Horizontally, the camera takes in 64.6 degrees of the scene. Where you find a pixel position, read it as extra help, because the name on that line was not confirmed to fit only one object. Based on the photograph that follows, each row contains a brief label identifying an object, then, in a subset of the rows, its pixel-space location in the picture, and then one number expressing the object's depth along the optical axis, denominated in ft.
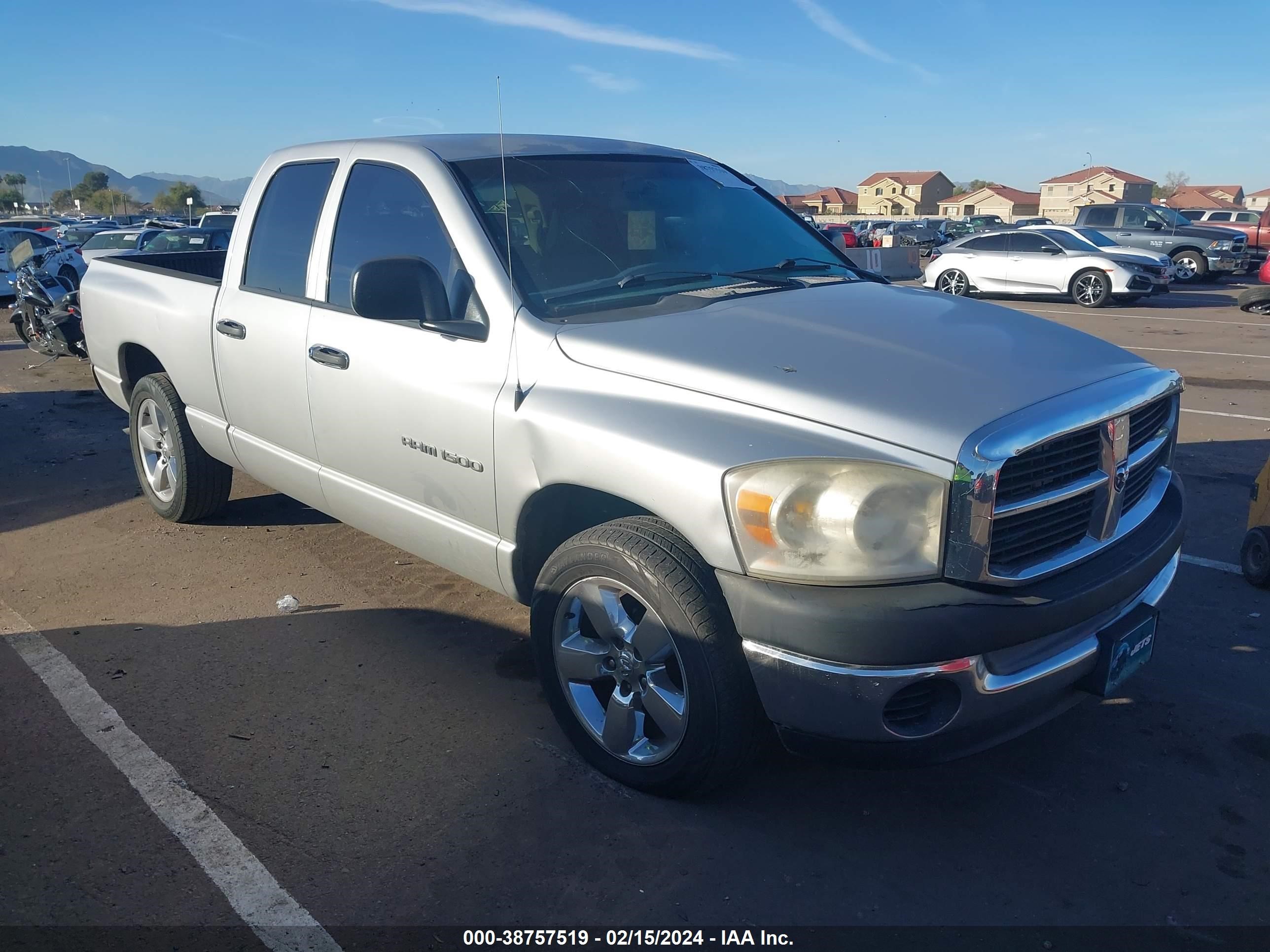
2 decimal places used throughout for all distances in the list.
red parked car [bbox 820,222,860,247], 77.99
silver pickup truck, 8.18
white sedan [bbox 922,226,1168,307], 59.62
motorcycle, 36.99
